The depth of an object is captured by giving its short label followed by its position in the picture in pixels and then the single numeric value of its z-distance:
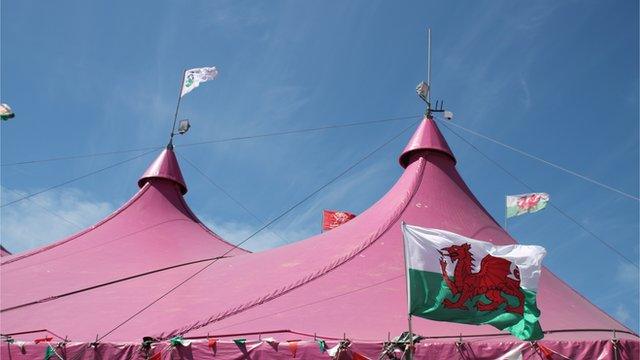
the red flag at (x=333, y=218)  13.28
